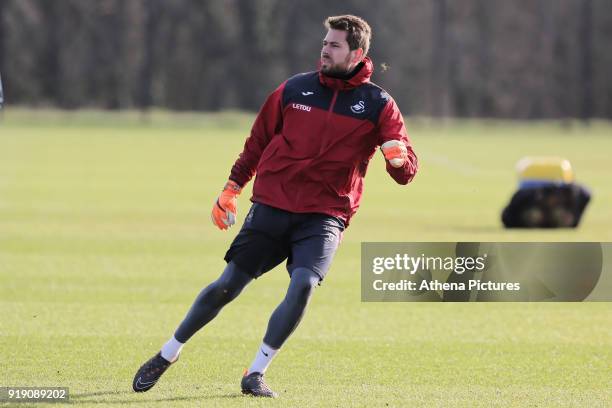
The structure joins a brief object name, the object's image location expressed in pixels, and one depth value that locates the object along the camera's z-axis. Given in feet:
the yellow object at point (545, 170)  124.63
